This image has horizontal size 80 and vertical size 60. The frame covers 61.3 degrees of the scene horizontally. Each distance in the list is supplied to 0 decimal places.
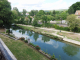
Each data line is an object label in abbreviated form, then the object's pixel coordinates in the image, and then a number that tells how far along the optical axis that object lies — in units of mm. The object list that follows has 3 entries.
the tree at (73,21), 17953
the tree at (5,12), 20641
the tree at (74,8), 46266
